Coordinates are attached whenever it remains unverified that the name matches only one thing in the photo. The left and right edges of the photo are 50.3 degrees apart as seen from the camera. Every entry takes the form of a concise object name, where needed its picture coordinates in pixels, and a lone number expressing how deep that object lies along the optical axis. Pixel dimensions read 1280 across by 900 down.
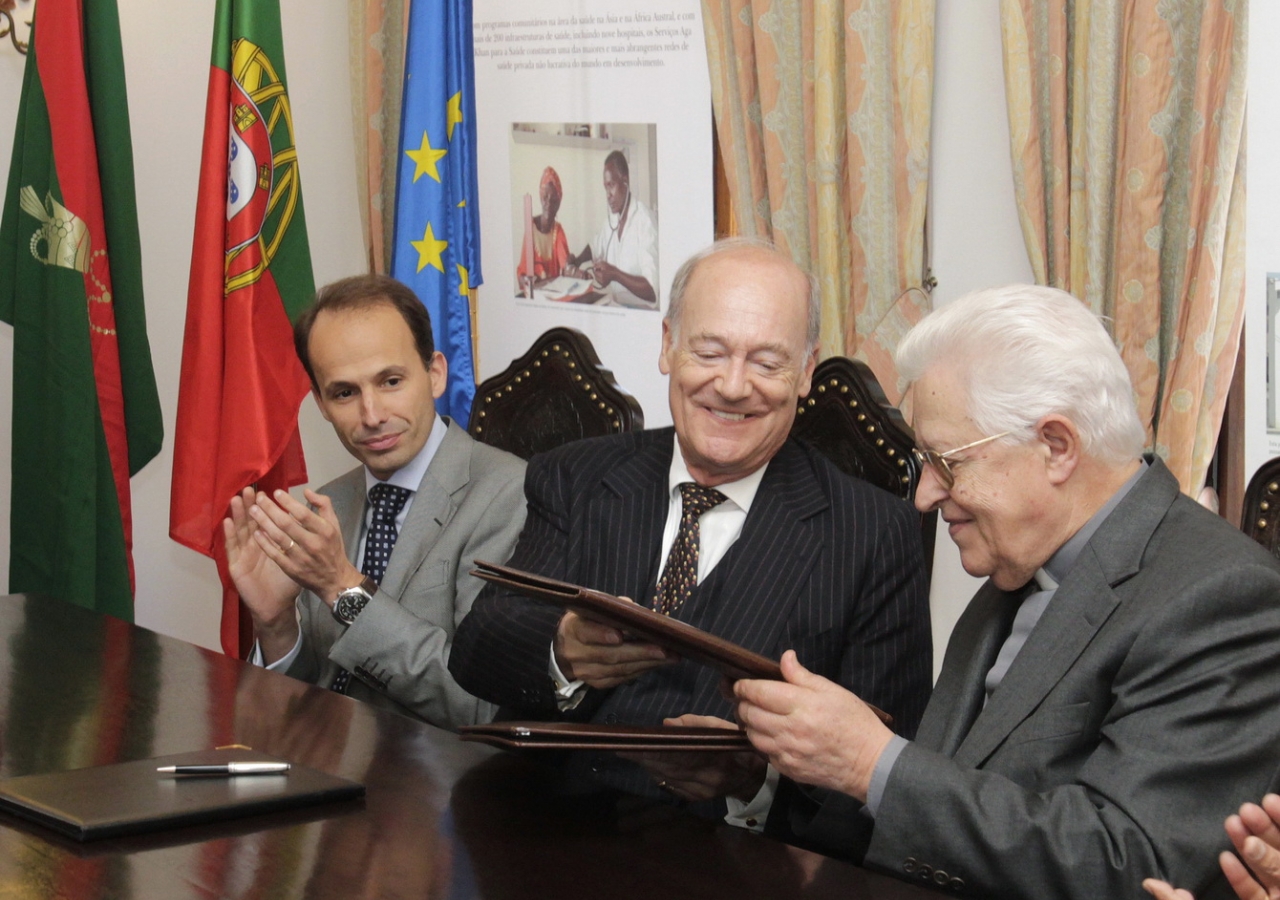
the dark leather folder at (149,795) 1.54
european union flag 4.37
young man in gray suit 2.50
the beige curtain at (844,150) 3.68
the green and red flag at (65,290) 3.98
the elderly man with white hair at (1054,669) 1.50
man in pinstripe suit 2.24
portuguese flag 4.07
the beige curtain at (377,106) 5.11
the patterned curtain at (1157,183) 3.14
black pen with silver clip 1.70
